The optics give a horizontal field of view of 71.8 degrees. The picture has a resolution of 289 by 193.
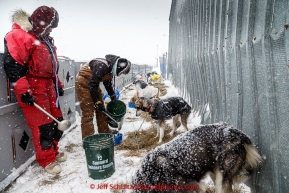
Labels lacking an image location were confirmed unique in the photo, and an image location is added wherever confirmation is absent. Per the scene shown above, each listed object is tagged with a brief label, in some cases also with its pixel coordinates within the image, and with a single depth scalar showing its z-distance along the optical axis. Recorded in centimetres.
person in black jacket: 396
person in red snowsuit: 293
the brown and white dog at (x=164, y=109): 498
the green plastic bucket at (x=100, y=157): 313
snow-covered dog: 228
